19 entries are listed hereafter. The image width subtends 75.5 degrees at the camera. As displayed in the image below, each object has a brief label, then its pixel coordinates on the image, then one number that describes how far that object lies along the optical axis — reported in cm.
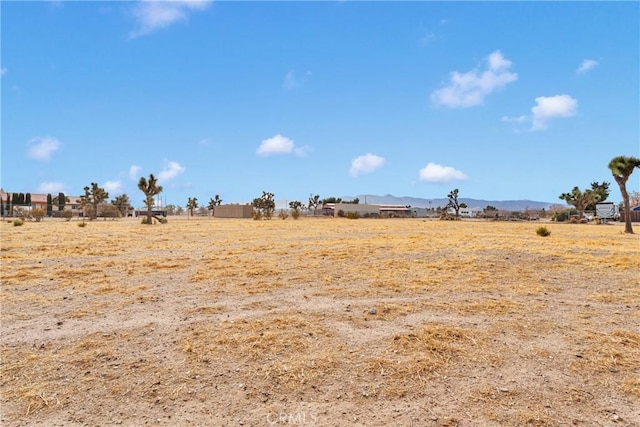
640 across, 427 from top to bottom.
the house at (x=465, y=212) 10781
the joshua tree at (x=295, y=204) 10056
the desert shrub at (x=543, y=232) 2236
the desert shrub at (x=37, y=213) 5307
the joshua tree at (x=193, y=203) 11581
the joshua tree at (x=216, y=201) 11331
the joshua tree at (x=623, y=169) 2548
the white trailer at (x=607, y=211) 6291
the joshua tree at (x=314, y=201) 11962
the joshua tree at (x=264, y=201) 9484
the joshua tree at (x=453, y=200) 9649
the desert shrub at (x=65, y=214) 6054
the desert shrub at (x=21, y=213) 5072
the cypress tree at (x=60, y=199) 10588
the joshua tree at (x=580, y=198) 6488
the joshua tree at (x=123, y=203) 8677
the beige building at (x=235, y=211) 8262
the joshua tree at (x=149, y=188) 4810
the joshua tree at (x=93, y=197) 6380
